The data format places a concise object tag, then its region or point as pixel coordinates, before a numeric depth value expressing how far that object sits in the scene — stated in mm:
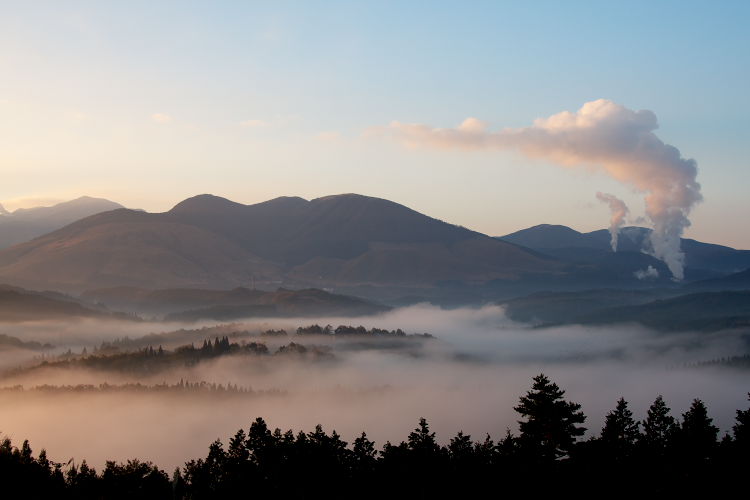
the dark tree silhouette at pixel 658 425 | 85000
